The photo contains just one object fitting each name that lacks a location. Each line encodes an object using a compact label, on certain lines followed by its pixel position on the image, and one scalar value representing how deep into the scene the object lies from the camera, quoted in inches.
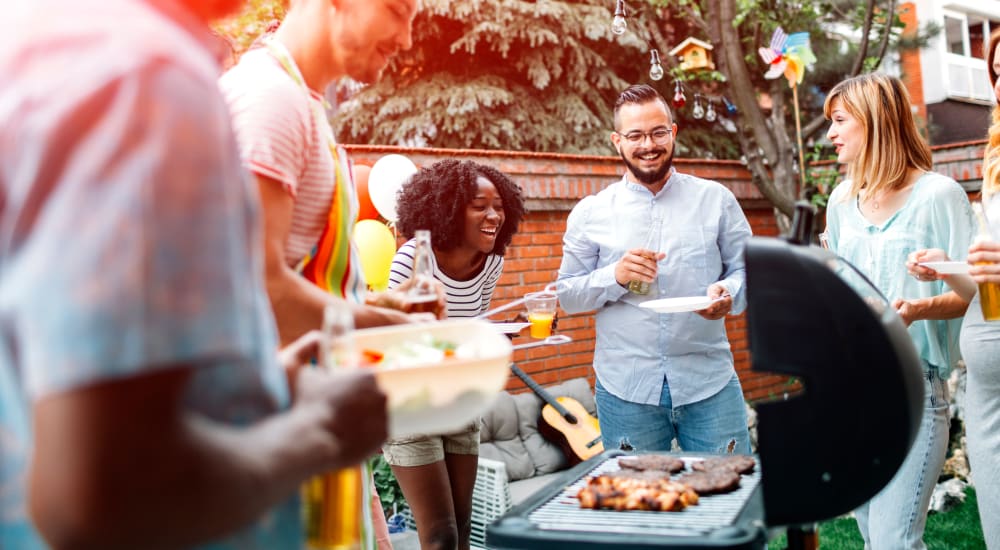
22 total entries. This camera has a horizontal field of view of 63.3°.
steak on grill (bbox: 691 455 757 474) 81.2
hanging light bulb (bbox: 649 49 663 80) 209.2
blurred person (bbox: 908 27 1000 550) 106.4
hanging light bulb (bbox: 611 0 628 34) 200.1
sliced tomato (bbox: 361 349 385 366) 48.6
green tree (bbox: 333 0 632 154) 366.3
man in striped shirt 54.7
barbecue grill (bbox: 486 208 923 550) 59.9
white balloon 177.2
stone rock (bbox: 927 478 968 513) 203.8
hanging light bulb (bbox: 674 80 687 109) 238.4
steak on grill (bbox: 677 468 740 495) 75.5
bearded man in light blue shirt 127.9
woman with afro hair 122.3
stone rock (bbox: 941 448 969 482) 223.6
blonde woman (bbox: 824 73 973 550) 105.6
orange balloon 182.1
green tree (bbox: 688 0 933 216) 269.4
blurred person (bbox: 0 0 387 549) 25.2
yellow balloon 164.6
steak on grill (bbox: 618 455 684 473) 85.2
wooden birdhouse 313.1
